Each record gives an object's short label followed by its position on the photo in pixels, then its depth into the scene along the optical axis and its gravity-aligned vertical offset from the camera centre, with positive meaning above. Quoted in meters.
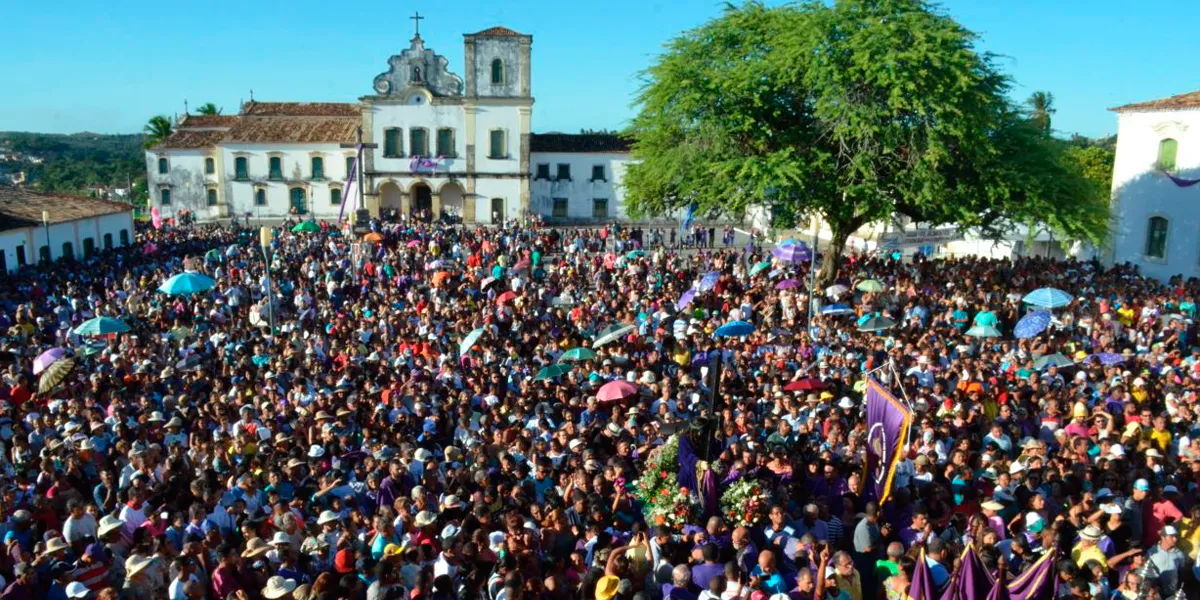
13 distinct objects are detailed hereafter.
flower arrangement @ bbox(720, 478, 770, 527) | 8.09 -2.79
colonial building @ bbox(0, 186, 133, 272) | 30.81 -1.78
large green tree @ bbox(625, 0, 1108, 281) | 20.27 +1.58
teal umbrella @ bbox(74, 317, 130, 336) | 15.72 -2.56
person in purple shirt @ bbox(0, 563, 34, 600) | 6.74 -3.03
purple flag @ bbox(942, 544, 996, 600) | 6.30 -2.65
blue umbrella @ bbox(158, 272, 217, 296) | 18.08 -2.04
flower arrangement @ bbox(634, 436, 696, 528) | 8.23 -2.84
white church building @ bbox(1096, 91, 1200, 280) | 26.48 +0.35
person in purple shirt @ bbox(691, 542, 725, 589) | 7.04 -2.92
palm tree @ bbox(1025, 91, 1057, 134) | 62.50 +6.69
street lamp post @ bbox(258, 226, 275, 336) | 18.50 -1.25
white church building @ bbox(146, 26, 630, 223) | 44.38 +1.55
